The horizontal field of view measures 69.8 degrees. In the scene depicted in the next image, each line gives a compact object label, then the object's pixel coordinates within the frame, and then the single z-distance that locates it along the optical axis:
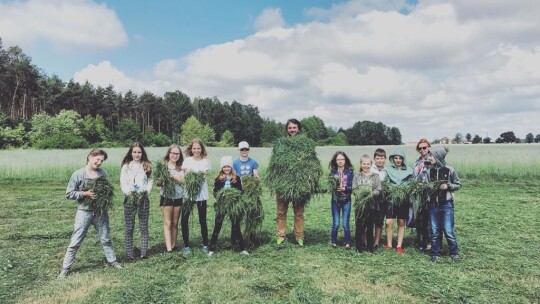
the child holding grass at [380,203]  6.56
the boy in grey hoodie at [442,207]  5.94
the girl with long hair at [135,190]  6.06
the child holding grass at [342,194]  6.60
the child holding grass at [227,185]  6.41
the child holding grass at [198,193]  6.29
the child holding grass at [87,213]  5.44
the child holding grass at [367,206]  6.36
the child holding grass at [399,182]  6.52
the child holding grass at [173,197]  6.23
